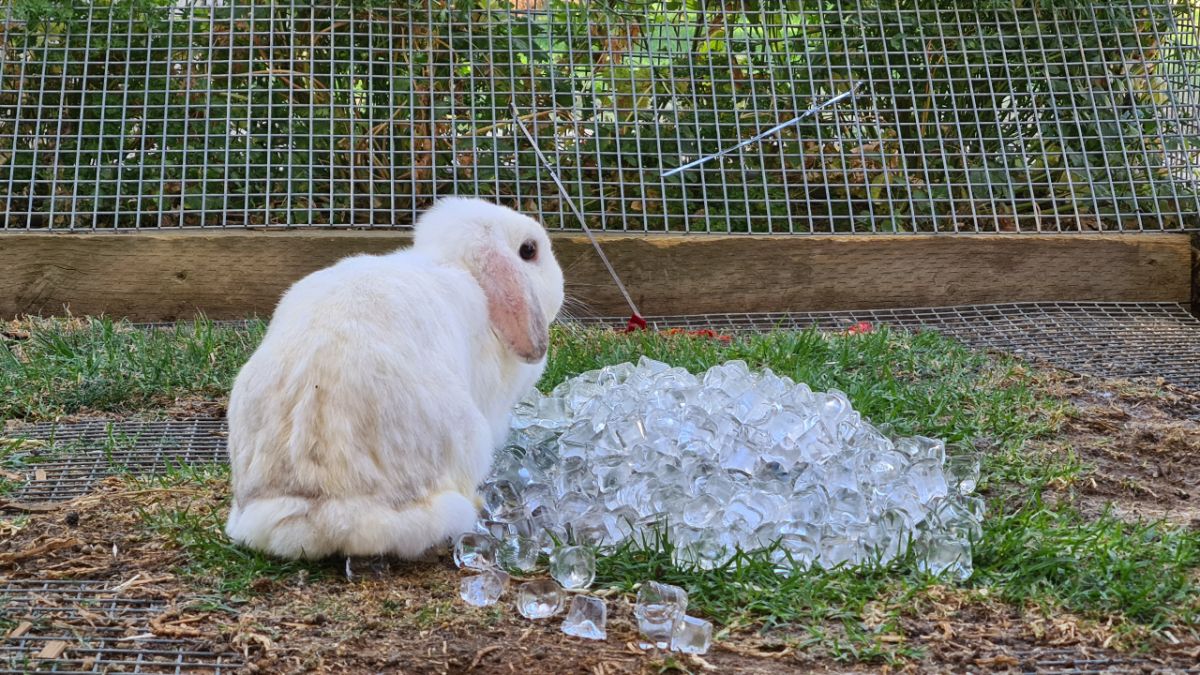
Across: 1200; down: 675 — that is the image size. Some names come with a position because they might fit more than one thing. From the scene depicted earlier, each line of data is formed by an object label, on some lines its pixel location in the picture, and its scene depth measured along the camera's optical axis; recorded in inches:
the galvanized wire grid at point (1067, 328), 186.9
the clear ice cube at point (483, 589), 104.3
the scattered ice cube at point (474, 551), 111.4
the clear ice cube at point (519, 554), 111.7
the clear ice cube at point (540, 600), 102.6
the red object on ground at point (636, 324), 197.6
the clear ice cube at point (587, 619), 99.0
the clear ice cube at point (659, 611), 97.9
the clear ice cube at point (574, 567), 107.6
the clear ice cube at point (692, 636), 95.8
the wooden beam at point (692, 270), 208.5
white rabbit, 107.9
